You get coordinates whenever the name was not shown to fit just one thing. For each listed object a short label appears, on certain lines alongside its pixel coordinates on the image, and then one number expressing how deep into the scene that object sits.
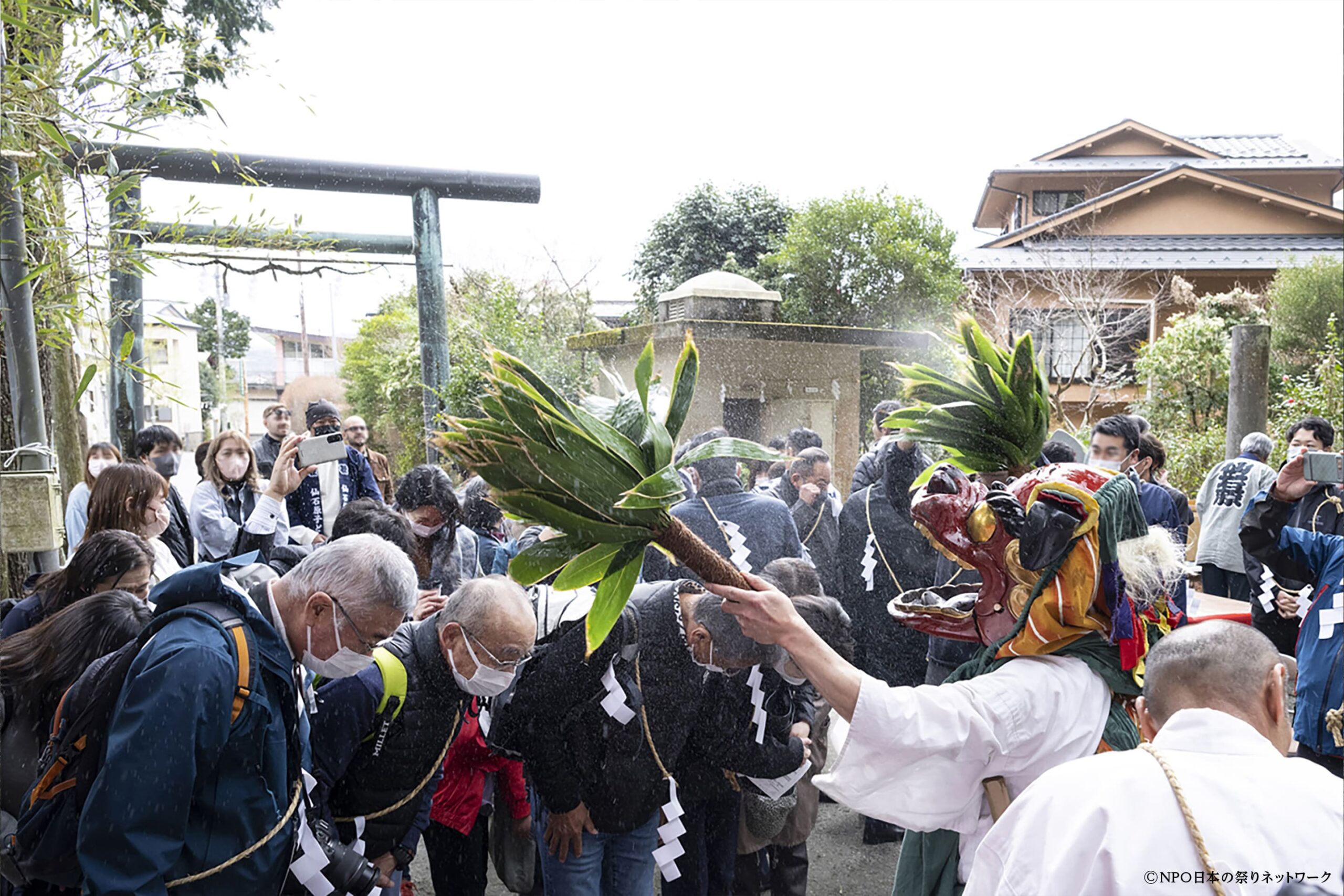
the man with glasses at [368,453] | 6.87
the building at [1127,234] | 17.86
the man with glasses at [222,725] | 2.09
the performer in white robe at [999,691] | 2.01
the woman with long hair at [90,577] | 3.22
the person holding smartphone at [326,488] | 5.91
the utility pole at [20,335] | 3.09
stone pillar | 9.73
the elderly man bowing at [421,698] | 3.13
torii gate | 6.62
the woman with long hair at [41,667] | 2.64
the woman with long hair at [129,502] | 4.12
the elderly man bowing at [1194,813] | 1.48
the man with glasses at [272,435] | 6.67
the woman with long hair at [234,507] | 5.04
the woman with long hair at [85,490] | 5.51
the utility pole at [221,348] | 7.33
